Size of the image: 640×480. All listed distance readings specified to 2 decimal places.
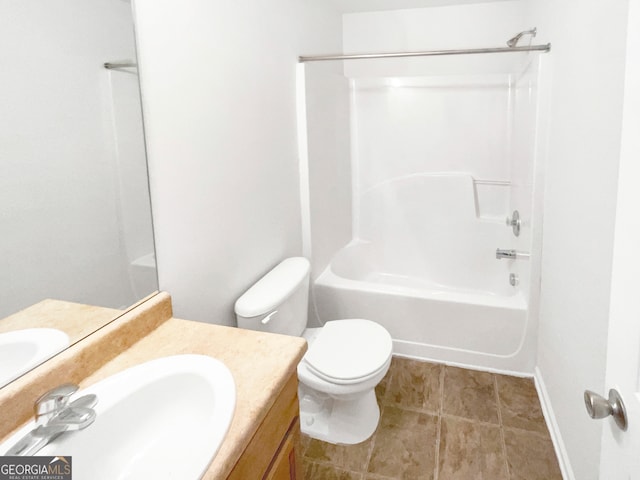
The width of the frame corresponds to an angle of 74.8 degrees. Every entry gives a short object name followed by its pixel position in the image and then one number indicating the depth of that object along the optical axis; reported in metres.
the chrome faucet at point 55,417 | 0.79
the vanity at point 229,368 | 0.85
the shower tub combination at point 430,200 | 2.39
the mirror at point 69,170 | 0.87
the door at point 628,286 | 0.62
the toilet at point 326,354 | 1.73
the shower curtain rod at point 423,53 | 1.99
